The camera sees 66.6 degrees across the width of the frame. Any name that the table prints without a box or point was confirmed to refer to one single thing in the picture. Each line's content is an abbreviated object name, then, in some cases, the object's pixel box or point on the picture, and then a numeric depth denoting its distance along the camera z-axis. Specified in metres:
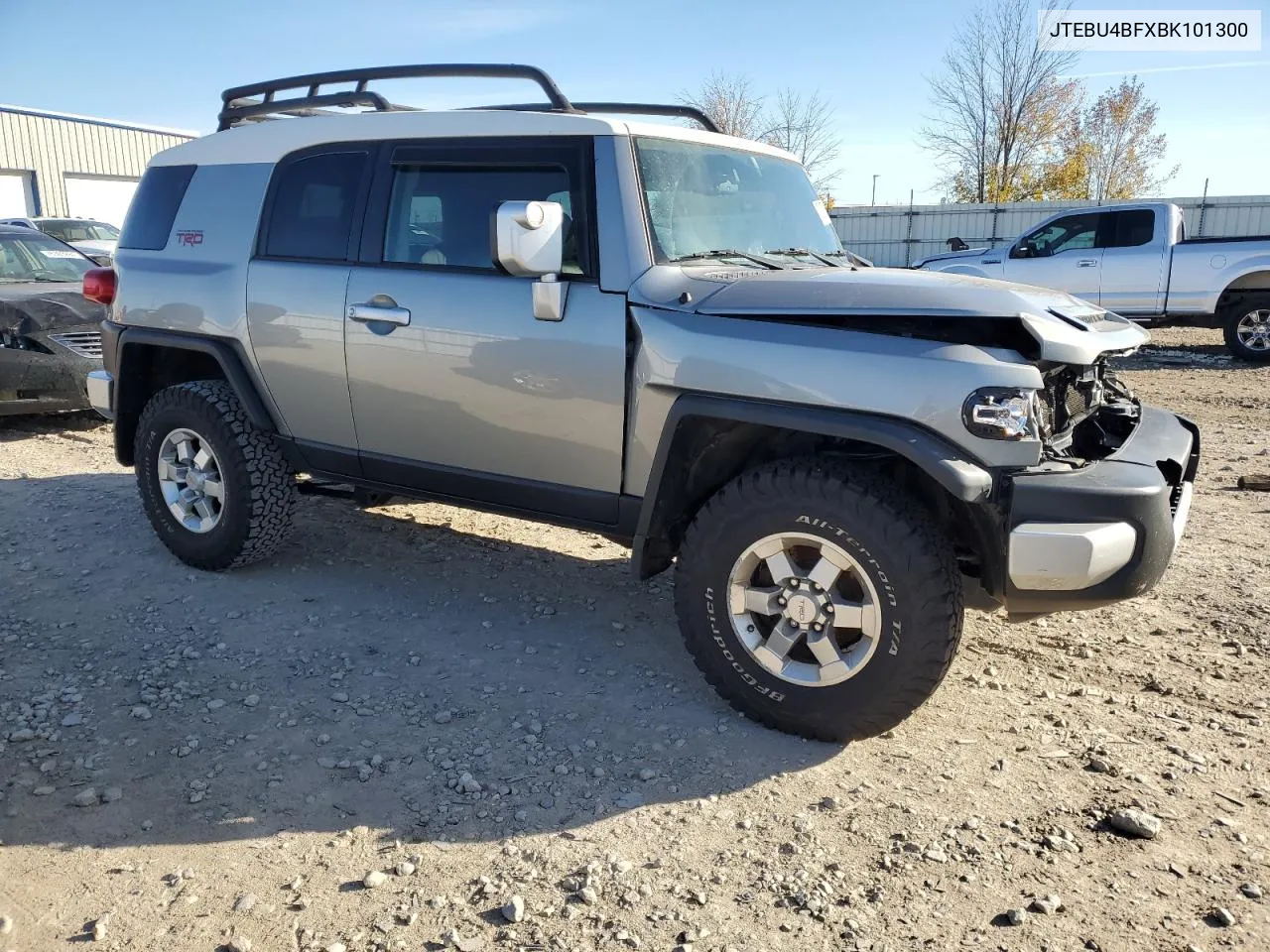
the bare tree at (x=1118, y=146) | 33.91
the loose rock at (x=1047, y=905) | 2.48
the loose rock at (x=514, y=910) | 2.48
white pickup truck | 11.82
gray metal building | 34.44
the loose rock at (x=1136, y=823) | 2.77
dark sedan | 7.55
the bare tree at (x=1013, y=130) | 29.78
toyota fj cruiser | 2.99
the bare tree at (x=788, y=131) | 33.22
